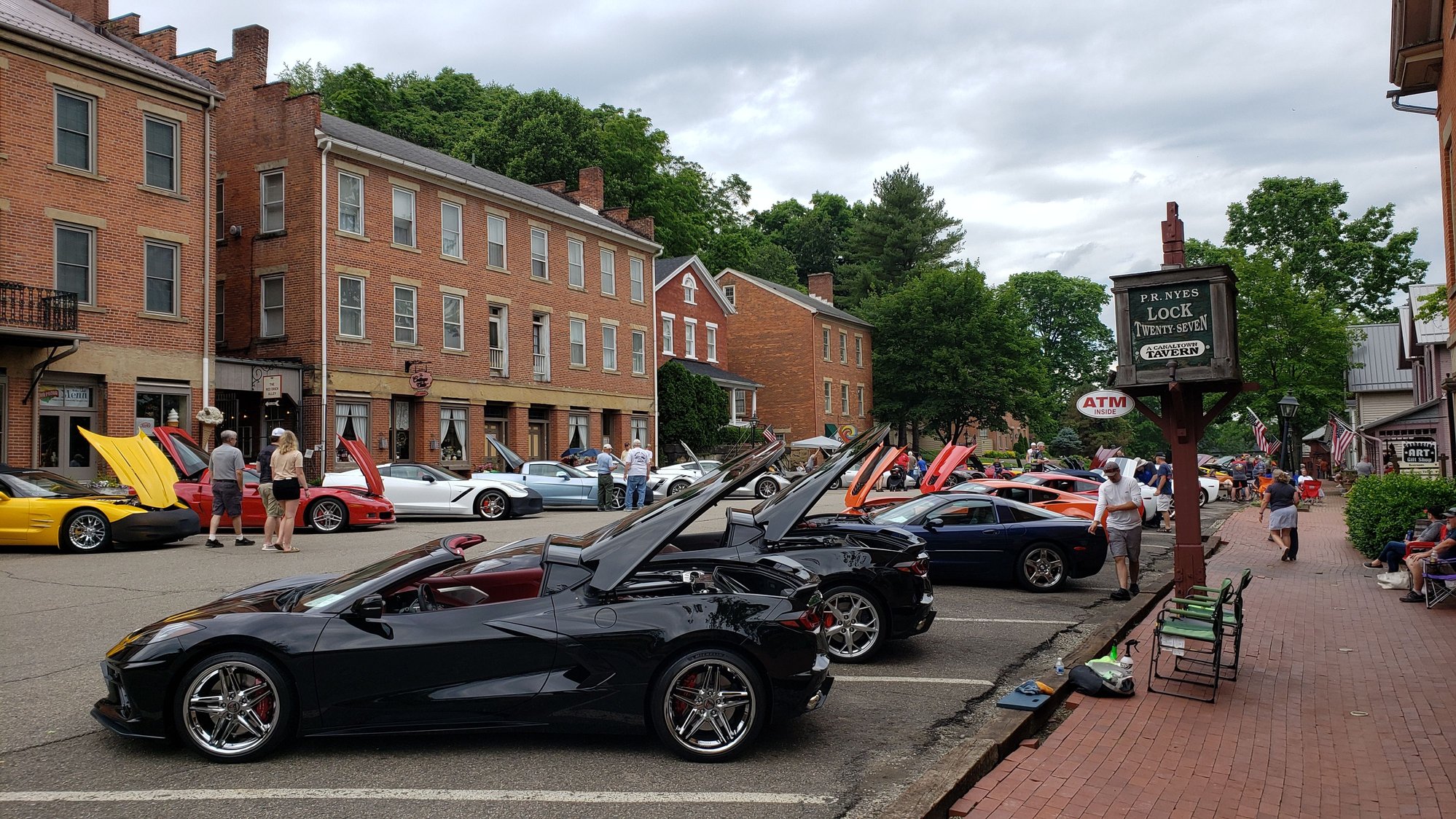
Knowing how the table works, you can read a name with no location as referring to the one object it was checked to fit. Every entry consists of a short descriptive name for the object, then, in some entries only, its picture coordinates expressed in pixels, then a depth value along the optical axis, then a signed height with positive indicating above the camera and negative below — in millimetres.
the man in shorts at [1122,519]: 11648 -763
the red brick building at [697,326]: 46406 +6476
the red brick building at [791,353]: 53781 +5764
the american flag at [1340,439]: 33938 +307
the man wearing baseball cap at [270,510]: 14633 -586
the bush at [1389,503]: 14516 -837
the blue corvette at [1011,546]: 12391 -1113
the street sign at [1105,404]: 12867 +645
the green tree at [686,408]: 42625 +2271
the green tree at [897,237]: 74875 +16510
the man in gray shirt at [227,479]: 14984 -135
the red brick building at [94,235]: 20984 +5355
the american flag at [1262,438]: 39938 +483
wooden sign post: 10641 +1025
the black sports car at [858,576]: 7902 -956
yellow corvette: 14656 -514
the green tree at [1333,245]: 53438 +10871
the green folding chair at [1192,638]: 7254 -1377
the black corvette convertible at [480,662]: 5285 -1043
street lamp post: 30078 +1184
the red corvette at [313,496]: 17531 -495
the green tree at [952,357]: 58000 +5770
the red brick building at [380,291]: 27875 +5396
